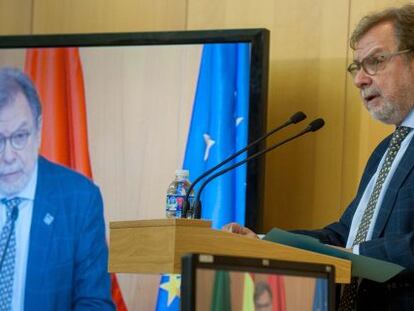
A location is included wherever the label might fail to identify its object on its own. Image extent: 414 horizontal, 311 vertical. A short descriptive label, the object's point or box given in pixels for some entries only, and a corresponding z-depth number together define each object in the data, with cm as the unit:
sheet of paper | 415
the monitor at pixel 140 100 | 706
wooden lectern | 383
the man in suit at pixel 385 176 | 460
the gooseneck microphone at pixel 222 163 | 525
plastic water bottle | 675
